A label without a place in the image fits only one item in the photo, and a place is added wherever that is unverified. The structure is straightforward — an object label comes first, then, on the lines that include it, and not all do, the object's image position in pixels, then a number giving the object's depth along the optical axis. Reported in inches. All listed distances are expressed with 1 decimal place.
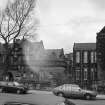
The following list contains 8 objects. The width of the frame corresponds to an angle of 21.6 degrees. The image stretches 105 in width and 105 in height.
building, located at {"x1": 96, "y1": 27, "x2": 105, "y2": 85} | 1901.7
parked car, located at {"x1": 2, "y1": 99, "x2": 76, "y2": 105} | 236.2
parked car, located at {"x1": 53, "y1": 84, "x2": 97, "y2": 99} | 1020.5
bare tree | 1700.3
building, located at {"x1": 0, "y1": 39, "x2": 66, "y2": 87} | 2180.1
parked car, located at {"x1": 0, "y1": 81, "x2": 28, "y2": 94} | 1075.0
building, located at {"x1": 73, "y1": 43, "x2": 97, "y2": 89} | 2039.9
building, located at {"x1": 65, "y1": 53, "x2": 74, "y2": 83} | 2103.8
